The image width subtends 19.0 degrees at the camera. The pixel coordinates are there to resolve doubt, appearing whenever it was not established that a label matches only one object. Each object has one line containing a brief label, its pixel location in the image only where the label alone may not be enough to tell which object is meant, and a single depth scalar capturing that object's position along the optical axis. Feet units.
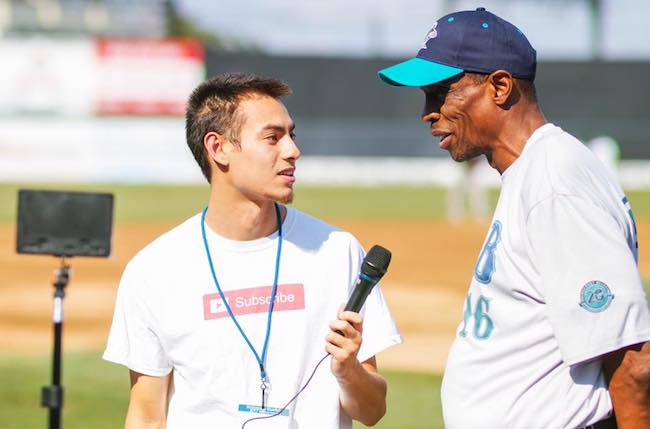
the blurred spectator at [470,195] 151.14
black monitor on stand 35.82
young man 22.13
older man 16.78
